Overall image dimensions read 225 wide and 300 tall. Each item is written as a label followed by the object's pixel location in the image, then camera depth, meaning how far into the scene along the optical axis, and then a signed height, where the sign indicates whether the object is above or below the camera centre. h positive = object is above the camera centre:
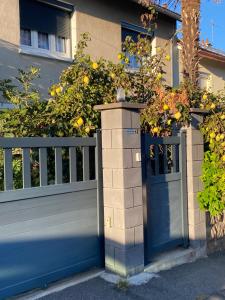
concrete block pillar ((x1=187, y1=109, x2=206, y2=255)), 5.76 -0.43
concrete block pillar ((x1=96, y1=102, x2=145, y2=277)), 4.61 -0.40
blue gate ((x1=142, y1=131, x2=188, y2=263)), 5.15 -0.54
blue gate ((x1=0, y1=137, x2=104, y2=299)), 3.90 -0.62
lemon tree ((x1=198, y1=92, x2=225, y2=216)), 5.66 -0.18
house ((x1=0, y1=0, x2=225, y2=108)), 8.09 +2.95
